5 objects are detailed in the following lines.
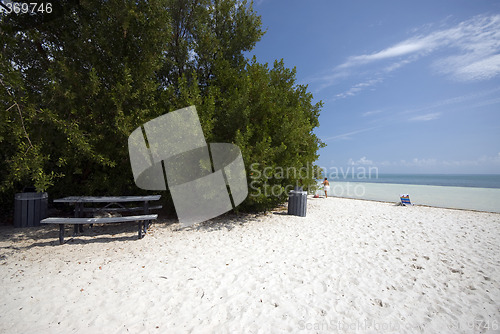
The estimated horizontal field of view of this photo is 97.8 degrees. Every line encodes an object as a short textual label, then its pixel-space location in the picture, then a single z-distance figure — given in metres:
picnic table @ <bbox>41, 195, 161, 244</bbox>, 5.31
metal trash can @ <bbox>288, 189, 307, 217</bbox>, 9.27
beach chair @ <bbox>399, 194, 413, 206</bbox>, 13.27
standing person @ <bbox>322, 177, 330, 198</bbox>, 17.85
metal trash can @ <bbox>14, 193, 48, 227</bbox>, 6.69
